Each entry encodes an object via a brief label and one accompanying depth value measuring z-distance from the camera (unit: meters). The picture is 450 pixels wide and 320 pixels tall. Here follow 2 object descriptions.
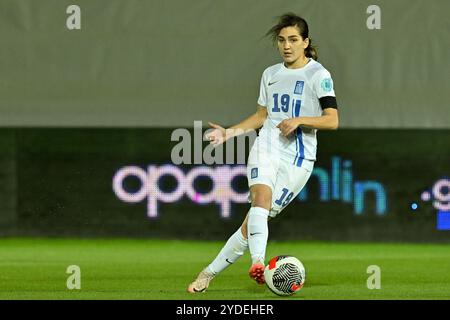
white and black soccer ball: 14.09
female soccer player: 14.73
